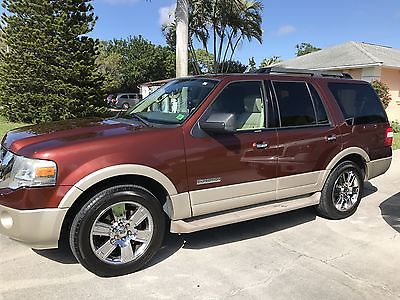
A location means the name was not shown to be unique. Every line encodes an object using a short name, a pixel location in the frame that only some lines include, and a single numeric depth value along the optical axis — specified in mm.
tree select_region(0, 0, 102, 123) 16266
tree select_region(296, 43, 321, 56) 77750
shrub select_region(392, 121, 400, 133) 16833
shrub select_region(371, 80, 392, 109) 18203
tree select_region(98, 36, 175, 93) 46844
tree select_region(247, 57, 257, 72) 42281
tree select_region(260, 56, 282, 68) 45303
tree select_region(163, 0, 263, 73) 21778
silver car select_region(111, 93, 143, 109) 37756
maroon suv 3434
